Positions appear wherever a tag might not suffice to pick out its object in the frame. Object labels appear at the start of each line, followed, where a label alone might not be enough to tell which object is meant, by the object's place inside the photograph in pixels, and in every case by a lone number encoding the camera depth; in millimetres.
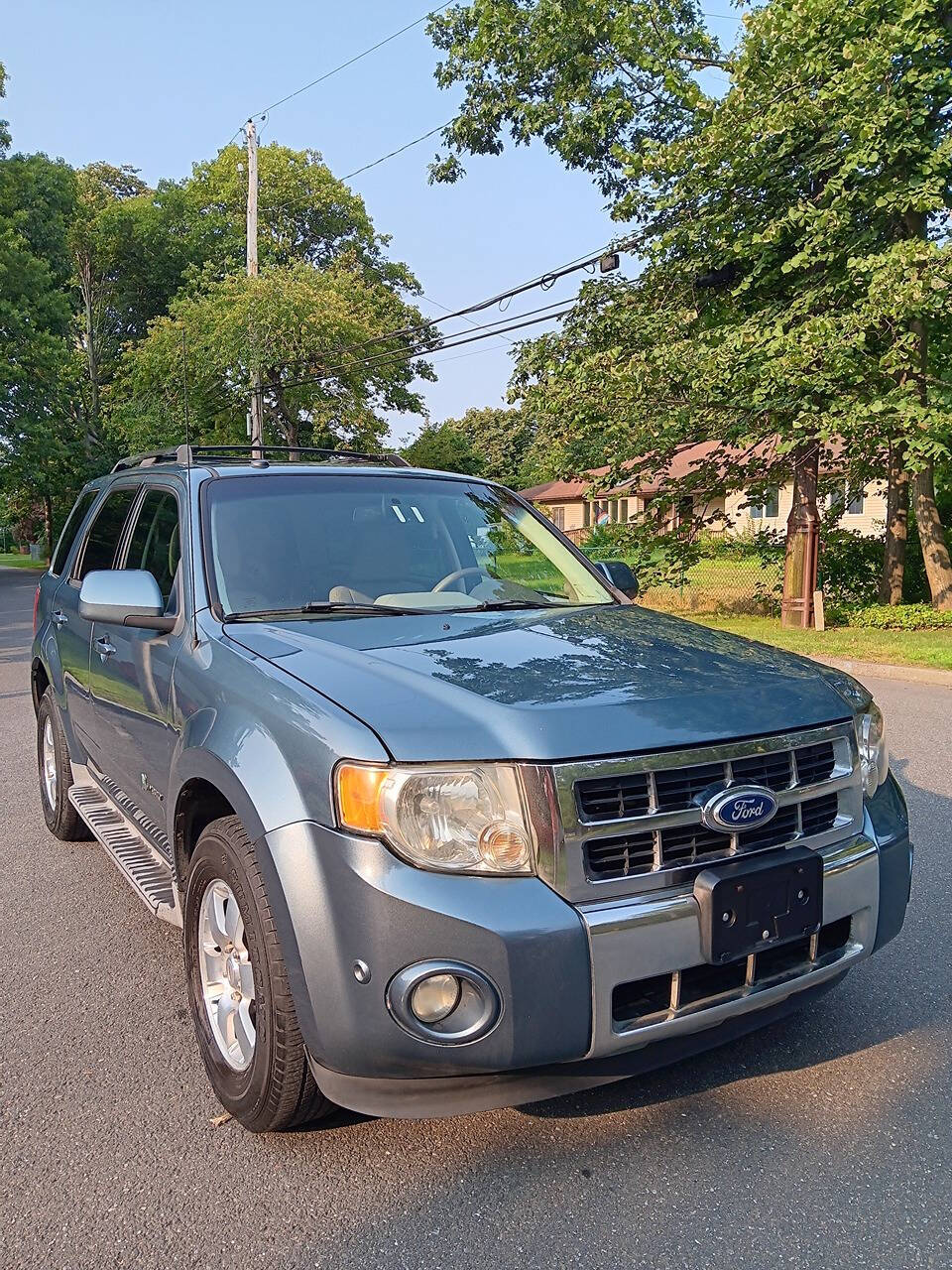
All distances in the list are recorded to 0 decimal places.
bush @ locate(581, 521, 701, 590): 16562
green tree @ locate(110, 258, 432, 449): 28781
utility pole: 26266
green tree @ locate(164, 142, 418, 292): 43812
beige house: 16734
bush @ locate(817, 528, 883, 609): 17578
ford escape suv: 2182
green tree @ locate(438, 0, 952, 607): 12578
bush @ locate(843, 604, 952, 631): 14555
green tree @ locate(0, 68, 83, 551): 32781
